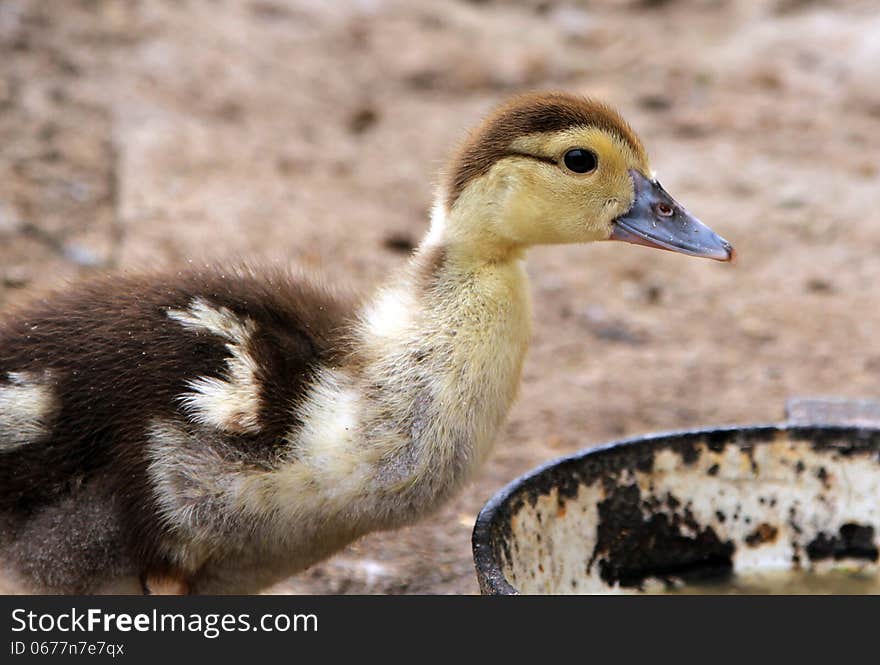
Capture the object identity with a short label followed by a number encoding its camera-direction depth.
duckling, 4.63
